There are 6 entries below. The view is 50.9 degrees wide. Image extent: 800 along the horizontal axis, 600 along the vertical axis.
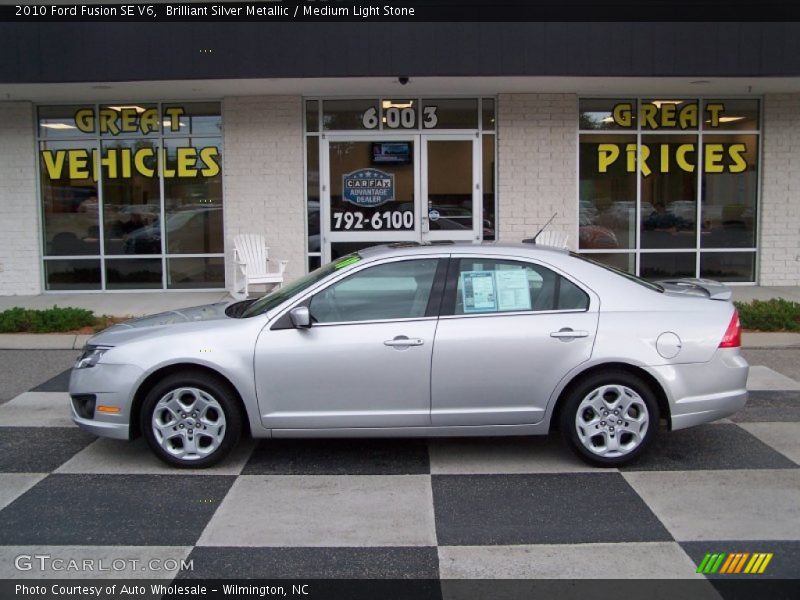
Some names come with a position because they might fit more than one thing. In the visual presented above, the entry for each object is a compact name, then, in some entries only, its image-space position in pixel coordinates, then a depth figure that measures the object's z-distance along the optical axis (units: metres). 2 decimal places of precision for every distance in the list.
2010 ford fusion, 5.75
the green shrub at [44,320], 10.77
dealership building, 13.78
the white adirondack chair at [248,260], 13.18
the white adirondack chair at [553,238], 13.69
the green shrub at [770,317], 10.55
